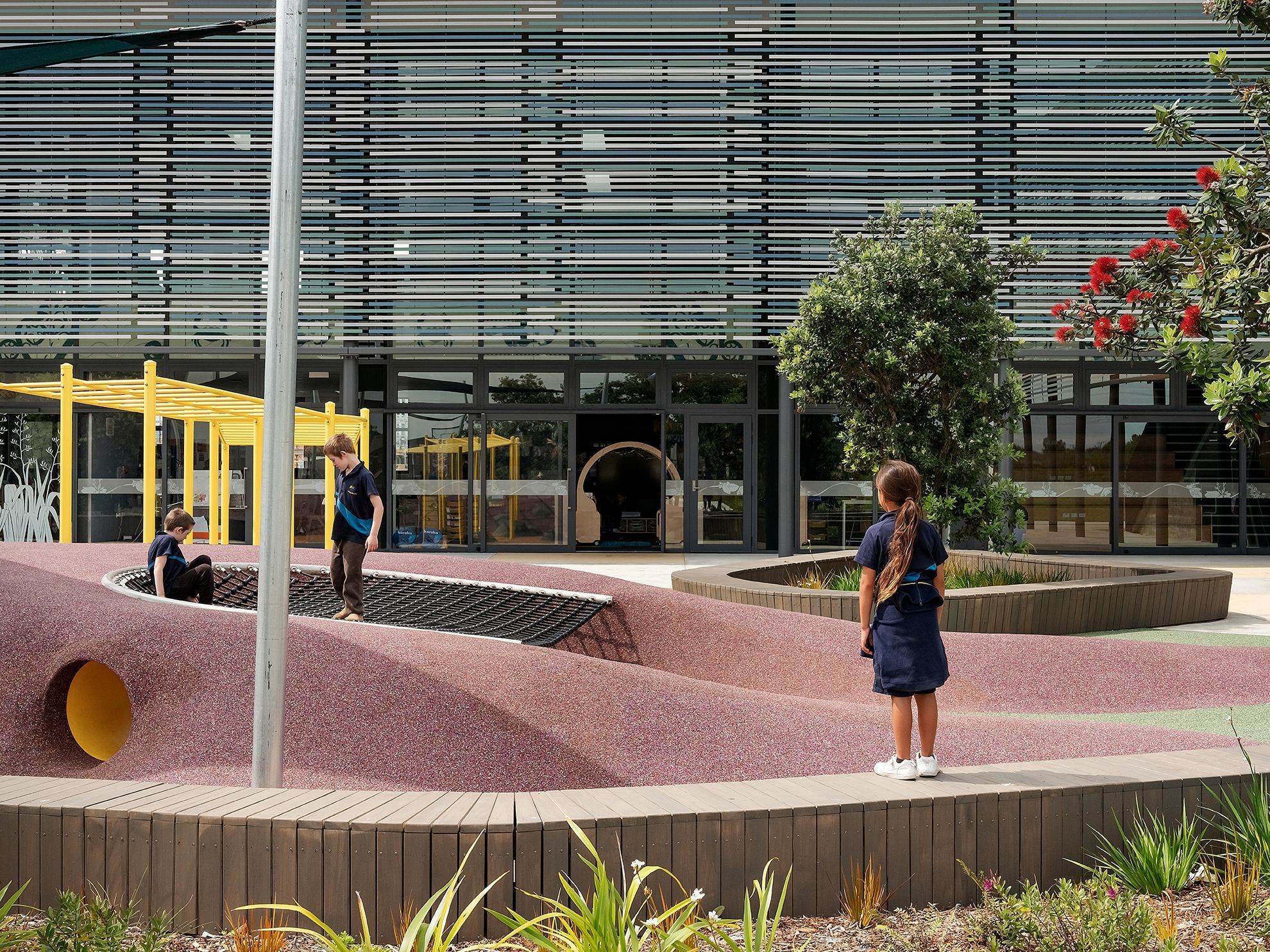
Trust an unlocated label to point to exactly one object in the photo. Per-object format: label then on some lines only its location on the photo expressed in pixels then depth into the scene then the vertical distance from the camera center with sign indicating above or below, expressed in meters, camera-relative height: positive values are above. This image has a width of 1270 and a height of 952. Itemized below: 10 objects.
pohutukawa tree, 4.79 +0.96
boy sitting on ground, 7.82 -0.79
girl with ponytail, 4.23 -0.57
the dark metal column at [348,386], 19.64 +1.28
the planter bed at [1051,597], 9.80 -1.28
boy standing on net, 7.64 -0.43
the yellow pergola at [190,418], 12.21 +0.54
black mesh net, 7.72 -1.10
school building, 19.30 +5.15
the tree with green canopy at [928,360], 11.90 +1.07
